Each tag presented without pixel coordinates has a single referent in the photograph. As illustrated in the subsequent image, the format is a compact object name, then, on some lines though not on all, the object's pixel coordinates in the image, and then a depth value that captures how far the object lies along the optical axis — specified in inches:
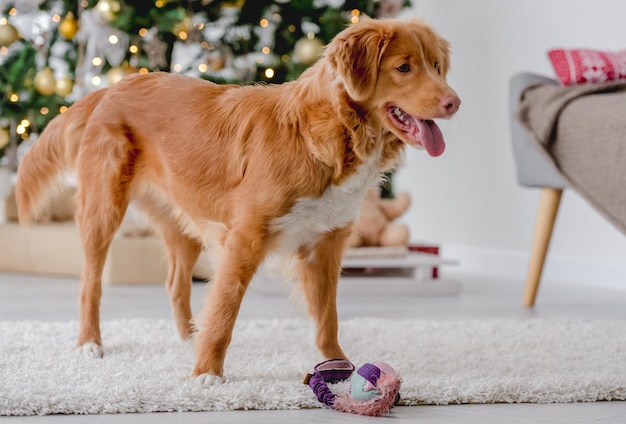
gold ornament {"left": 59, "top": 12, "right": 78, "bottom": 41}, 172.9
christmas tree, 167.5
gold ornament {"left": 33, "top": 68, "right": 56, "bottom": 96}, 169.2
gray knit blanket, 116.1
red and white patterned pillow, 131.3
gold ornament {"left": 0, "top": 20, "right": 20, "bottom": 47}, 169.3
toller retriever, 76.4
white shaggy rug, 69.8
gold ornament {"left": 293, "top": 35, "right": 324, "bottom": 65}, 164.7
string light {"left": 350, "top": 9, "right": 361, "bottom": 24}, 171.0
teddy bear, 163.3
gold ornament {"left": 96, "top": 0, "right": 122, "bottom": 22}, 163.6
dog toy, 68.2
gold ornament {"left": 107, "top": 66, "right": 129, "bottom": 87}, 162.1
